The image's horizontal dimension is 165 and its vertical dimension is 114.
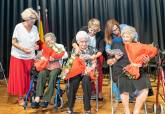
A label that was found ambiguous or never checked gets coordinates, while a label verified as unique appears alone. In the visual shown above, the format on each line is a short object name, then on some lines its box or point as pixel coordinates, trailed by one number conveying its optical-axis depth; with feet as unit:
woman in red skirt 14.77
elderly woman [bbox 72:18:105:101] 14.67
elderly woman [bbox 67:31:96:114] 13.24
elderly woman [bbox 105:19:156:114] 12.26
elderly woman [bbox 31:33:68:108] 14.01
